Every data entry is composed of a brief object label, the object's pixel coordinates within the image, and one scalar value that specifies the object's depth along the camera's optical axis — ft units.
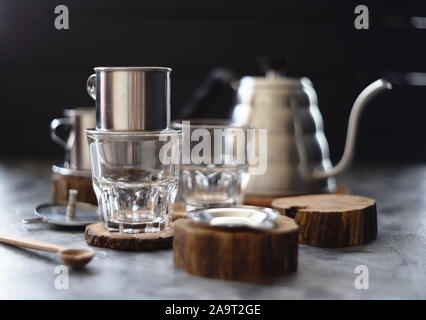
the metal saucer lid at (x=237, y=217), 2.25
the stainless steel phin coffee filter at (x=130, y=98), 2.56
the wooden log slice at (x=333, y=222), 2.67
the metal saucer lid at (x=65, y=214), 2.93
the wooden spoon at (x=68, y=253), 2.27
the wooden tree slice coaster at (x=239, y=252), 2.17
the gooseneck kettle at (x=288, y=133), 3.58
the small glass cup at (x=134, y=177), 2.65
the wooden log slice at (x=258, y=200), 3.39
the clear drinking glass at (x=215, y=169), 3.19
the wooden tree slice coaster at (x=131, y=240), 2.57
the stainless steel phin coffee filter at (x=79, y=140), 3.77
